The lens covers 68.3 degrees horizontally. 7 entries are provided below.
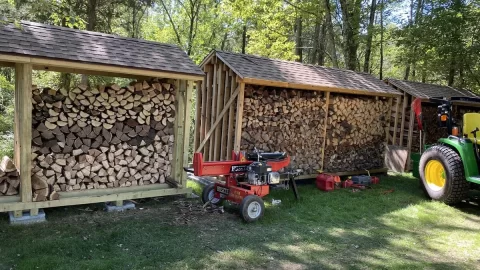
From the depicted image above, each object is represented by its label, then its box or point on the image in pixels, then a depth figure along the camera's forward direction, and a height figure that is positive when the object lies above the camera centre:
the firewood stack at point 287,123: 7.10 -0.20
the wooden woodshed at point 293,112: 7.08 +0.04
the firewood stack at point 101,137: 5.10 -0.47
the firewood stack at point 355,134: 8.45 -0.44
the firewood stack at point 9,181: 4.86 -1.08
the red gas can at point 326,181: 7.38 -1.39
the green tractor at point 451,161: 6.10 -0.73
